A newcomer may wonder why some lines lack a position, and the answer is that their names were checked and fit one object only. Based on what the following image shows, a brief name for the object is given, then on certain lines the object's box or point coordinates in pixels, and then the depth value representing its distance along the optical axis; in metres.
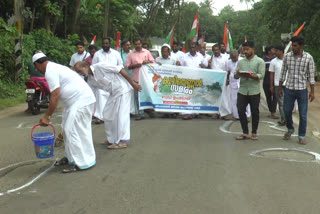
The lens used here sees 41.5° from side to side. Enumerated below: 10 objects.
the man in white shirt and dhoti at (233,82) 10.20
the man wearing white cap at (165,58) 10.91
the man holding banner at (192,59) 10.98
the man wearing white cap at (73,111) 5.45
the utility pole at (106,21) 21.10
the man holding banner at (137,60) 10.30
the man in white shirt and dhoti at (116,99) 6.82
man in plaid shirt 7.23
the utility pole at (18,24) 13.89
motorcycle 11.04
